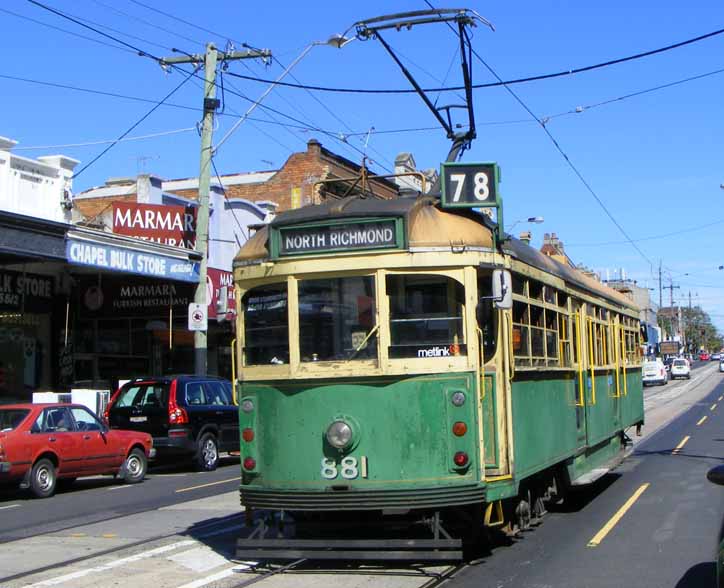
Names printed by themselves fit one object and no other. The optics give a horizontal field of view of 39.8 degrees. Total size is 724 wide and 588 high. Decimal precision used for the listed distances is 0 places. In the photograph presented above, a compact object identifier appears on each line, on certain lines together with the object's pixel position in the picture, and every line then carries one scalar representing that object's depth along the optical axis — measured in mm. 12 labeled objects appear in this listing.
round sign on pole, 21000
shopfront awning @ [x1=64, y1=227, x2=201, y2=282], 20766
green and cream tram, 8422
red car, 15320
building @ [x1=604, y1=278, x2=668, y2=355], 69412
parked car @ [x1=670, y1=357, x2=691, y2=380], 74188
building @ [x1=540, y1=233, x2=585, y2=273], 72012
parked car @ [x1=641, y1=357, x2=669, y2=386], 64212
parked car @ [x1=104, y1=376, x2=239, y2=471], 19312
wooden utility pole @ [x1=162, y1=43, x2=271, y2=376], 21844
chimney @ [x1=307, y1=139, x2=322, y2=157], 37281
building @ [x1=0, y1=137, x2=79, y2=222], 19938
